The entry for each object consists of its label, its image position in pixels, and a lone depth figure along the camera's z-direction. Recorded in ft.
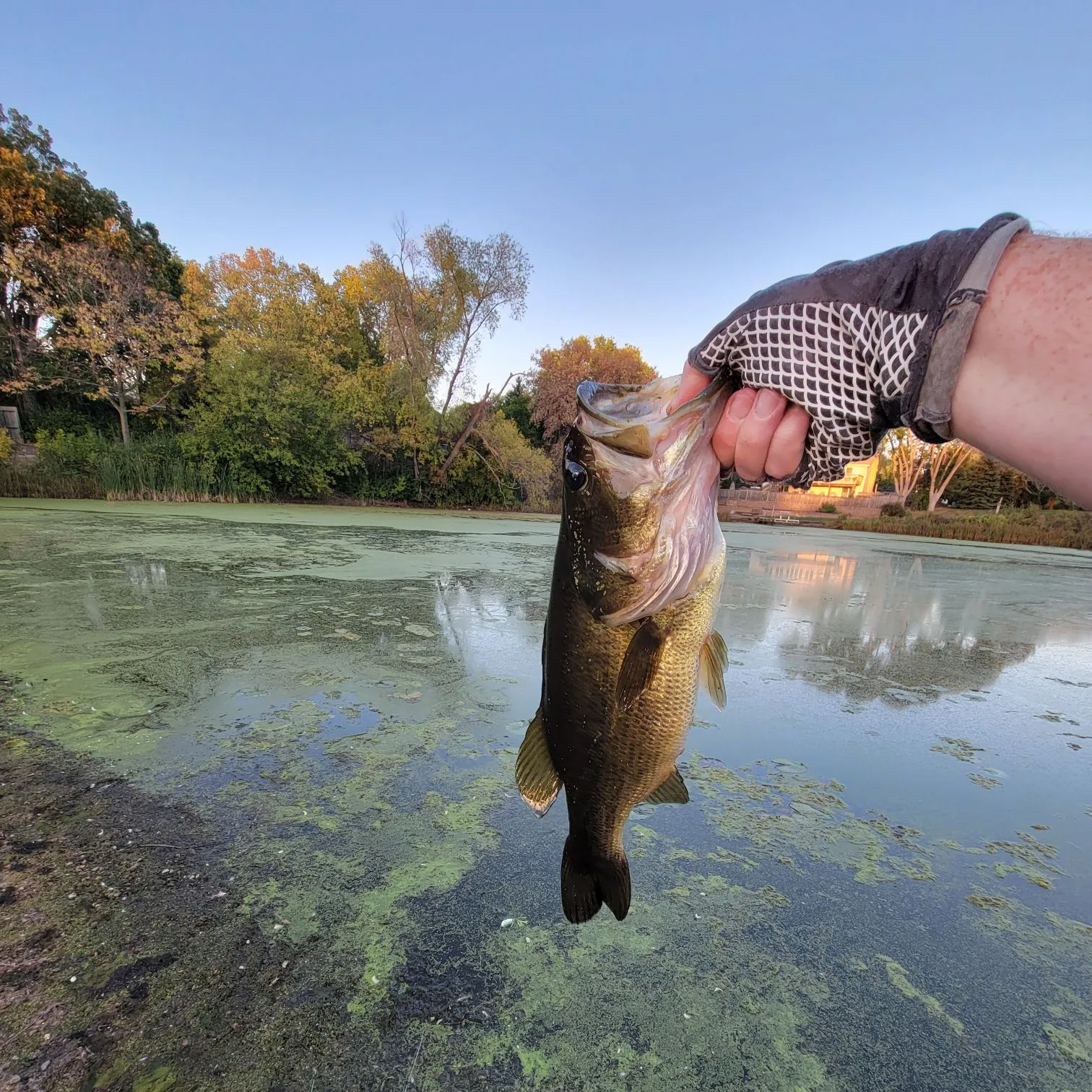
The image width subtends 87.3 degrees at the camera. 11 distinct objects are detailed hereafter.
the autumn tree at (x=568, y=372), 99.71
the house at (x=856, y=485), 127.44
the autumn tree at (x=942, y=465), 114.83
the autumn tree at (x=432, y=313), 78.74
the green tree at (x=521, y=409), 108.27
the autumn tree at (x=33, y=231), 64.13
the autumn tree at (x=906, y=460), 117.39
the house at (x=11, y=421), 68.13
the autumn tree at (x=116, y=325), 63.67
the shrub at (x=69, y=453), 60.59
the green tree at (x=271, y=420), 72.02
